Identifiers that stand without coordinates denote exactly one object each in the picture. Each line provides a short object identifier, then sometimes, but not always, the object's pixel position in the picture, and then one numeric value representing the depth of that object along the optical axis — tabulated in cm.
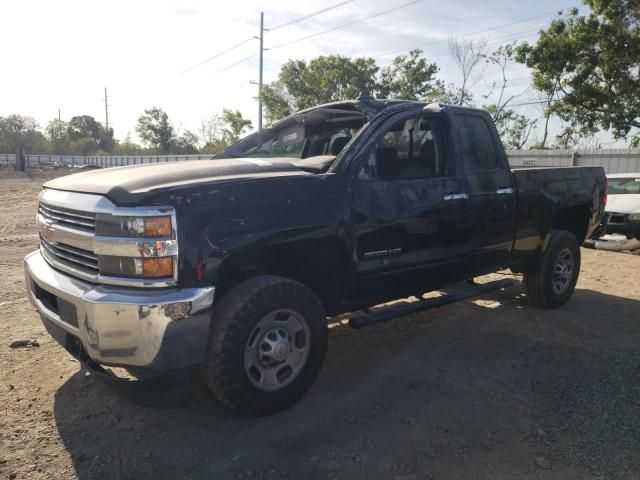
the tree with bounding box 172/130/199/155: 7938
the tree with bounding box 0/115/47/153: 7506
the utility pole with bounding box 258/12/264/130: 3931
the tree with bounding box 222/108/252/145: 5462
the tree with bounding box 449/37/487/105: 3316
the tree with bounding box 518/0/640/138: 1424
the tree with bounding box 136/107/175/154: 8250
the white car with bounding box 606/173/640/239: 928
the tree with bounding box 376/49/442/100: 3306
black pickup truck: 262
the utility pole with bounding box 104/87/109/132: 8549
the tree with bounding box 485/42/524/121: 2977
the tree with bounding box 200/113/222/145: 6862
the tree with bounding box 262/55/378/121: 3428
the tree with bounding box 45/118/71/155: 8344
